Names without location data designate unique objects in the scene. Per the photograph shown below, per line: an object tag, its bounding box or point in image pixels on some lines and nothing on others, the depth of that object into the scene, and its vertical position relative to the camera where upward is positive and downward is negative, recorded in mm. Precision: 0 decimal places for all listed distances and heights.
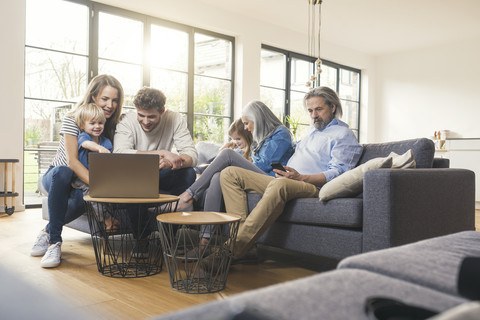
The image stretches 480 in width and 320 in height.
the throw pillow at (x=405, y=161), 2320 -32
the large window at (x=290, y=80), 7867 +1408
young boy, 2604 +113
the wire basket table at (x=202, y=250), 1921 -485
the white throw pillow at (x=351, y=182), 2227 -149
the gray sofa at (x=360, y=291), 569 -213
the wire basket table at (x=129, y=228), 2210 -461
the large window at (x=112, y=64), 5254 +1175
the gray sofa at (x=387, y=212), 2043 -295
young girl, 3396 +115
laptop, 2172 -125
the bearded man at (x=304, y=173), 2301 -124
